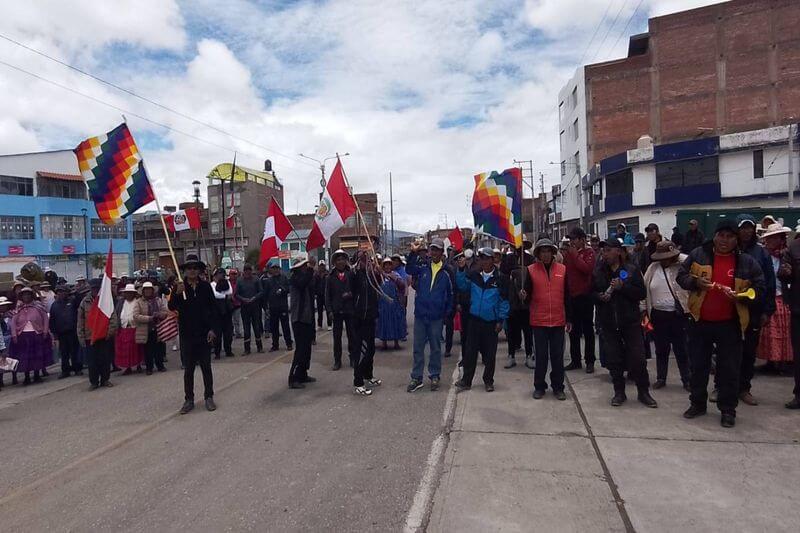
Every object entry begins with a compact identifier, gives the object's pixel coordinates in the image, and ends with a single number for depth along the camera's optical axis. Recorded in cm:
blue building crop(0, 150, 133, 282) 4266
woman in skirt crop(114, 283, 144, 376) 946
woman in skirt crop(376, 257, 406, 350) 1048
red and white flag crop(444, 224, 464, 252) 1748
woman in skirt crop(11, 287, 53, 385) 918
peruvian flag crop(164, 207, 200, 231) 2261
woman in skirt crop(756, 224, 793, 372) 669
